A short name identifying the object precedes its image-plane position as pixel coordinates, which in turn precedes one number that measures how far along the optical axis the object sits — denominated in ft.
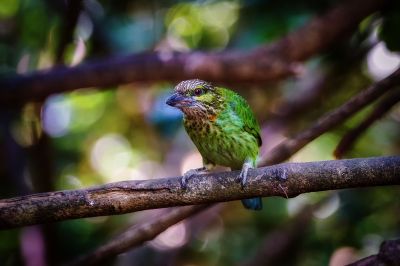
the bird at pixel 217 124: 22.12
